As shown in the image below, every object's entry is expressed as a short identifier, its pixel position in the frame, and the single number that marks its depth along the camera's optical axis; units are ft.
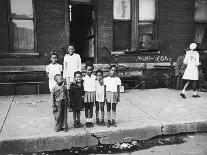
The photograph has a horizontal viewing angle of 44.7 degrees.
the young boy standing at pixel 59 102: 17.19
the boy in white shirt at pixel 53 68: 20.45
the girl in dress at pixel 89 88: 18.13
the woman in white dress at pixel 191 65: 27.53
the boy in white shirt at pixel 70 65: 21.99
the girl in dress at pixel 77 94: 17.99
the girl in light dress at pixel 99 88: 18.33
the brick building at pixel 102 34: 28.94
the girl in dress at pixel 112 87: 18.25
